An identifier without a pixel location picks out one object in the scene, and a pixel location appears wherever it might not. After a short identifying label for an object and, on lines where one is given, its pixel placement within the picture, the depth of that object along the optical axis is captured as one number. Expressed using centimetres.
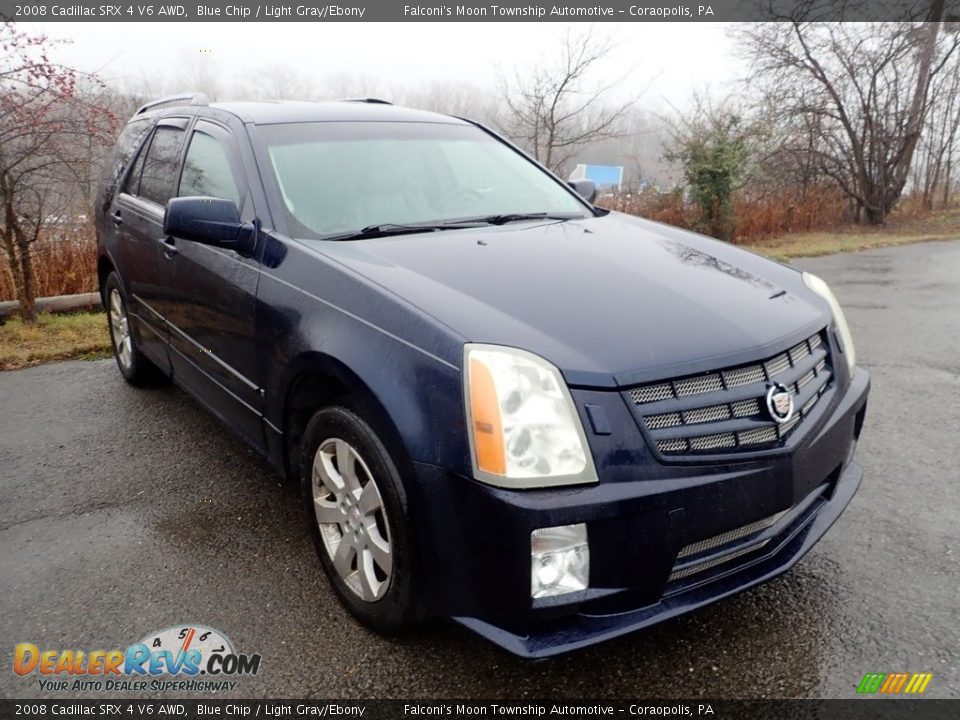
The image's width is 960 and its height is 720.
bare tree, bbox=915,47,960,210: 2060
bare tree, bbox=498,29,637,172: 1415
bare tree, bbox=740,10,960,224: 1759
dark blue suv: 188
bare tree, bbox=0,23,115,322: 574
